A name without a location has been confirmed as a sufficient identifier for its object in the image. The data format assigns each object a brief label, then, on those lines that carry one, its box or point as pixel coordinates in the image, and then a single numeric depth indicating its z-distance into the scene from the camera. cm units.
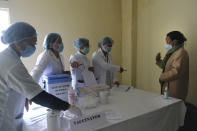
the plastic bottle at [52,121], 99
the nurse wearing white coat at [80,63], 208
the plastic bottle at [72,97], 143
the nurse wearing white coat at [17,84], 95
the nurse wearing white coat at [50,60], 180
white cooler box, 149
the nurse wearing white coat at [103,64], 246
